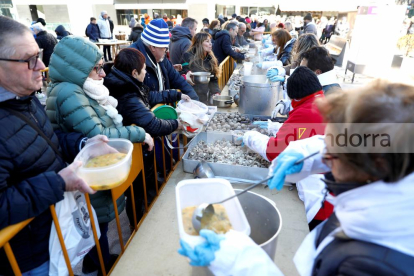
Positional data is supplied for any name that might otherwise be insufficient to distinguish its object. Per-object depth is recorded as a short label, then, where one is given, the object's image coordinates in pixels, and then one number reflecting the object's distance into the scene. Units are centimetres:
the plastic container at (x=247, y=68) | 522
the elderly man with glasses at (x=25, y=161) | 119
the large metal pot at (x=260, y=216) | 142
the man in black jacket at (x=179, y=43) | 479
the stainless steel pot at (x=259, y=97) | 351
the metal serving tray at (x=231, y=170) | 233
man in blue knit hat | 300
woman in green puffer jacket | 173
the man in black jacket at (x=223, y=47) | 614
